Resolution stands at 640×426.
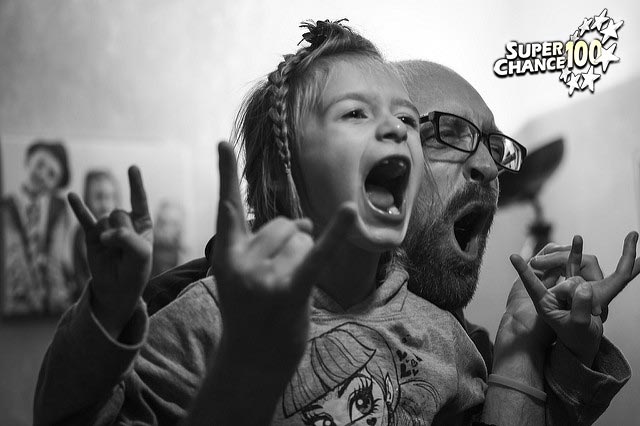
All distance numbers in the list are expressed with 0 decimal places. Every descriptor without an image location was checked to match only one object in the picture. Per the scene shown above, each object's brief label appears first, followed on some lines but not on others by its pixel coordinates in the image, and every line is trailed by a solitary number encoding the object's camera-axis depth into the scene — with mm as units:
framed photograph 1653
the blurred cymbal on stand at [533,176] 1479
